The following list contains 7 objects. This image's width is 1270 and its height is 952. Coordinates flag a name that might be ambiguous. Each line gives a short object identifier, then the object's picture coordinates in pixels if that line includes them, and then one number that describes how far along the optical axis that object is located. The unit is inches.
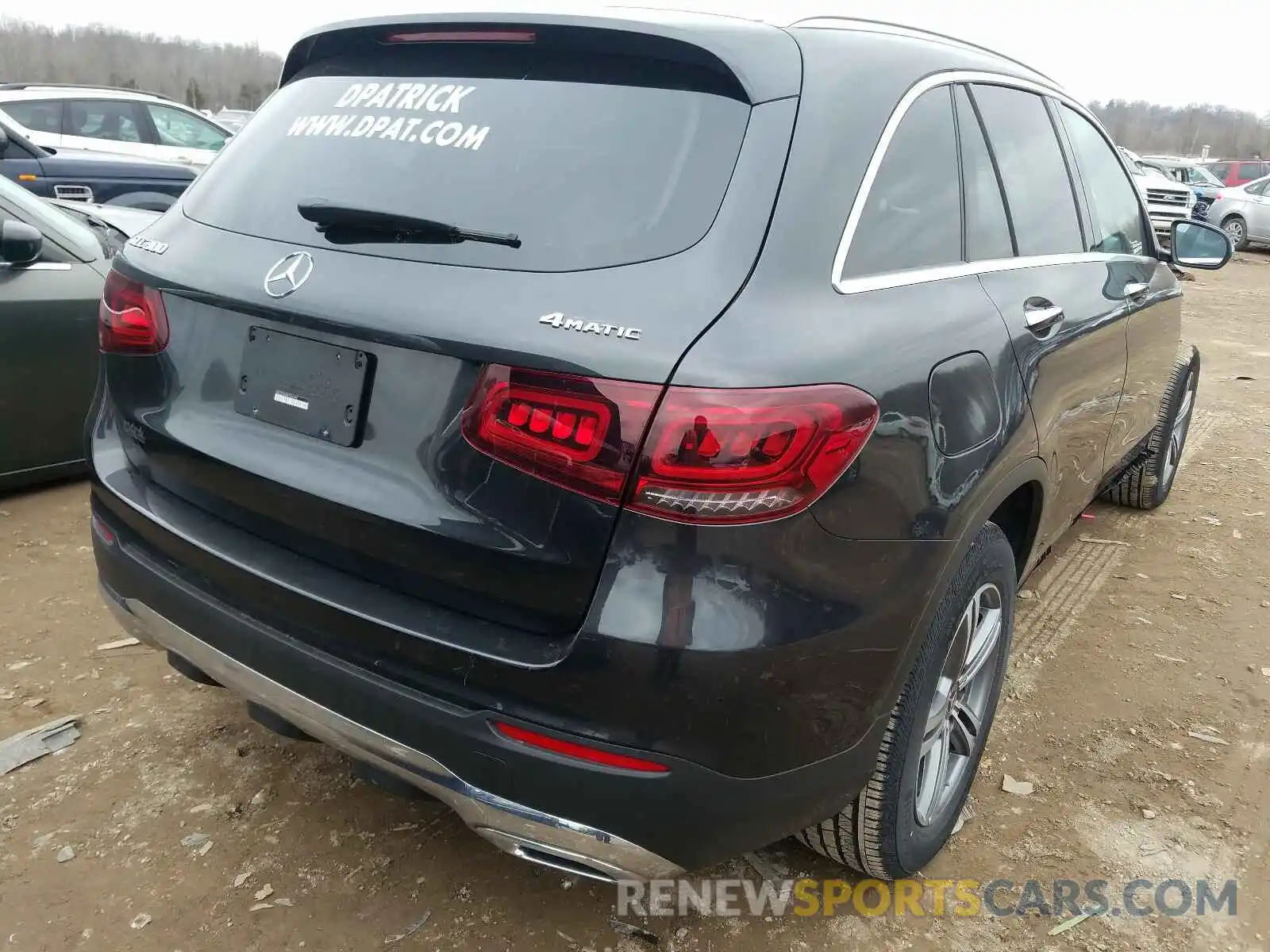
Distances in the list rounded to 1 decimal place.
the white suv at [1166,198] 724.0
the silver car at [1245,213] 781.9
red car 899.4
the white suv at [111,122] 363.3
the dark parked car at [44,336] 152.3
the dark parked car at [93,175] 300.7
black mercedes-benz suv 60.3
